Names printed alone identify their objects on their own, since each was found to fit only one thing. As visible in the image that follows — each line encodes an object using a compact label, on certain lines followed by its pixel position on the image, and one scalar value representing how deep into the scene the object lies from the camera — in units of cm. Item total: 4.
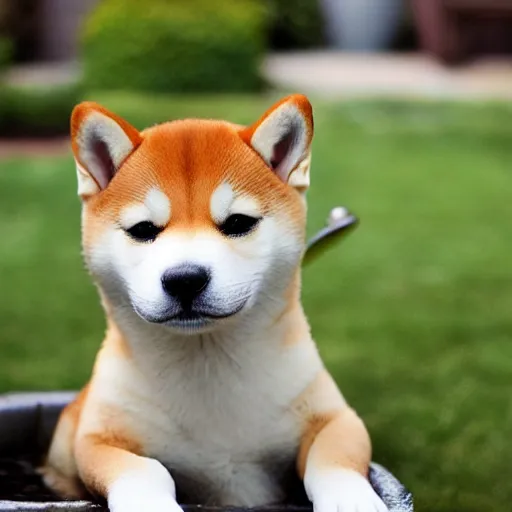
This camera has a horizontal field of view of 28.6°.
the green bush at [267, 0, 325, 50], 993
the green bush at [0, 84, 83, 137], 700
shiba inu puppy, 128
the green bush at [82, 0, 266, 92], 738
